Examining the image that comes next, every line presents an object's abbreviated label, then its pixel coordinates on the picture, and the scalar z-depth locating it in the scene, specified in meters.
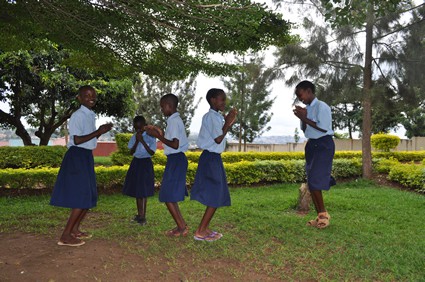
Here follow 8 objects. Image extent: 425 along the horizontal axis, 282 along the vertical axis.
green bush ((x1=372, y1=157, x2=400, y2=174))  12.67
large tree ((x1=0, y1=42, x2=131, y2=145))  13.55
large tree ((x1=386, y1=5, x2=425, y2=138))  11.35
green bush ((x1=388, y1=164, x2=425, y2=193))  10.19
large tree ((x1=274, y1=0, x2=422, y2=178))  12.14
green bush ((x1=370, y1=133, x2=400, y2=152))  16.57
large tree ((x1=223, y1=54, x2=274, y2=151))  23.31
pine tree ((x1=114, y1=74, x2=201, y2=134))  26.09
